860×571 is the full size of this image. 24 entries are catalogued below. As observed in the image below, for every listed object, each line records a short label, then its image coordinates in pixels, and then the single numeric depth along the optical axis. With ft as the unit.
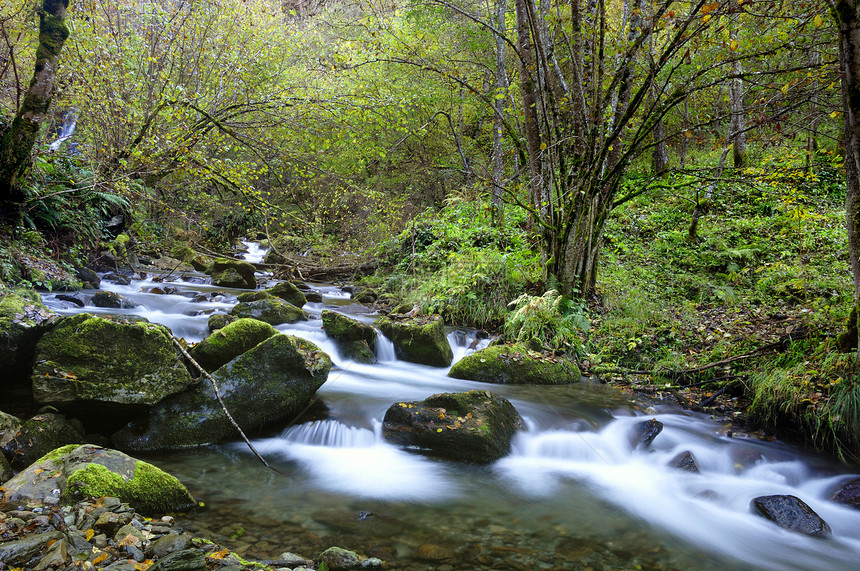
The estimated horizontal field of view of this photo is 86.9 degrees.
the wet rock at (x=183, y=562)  7.67
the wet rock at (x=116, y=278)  36.65
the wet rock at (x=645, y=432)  17.37
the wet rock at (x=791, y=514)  12.70
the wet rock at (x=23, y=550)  7.22
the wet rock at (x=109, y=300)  28.09
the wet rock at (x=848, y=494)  13.74
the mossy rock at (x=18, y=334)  14.16
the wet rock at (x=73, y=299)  26.55
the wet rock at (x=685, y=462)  16.16
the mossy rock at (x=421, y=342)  25.80
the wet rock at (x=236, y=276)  42.70
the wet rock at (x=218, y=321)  22.36
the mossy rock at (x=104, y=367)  13.64
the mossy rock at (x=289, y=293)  35.19
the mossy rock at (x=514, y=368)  23.35
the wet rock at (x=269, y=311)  27.50
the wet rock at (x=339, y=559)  9.32
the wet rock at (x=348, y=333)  25.57
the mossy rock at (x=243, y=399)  15.02
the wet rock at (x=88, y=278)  32.30
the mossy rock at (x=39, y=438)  11.90
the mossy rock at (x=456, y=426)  15.89
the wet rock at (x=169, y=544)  8.36
